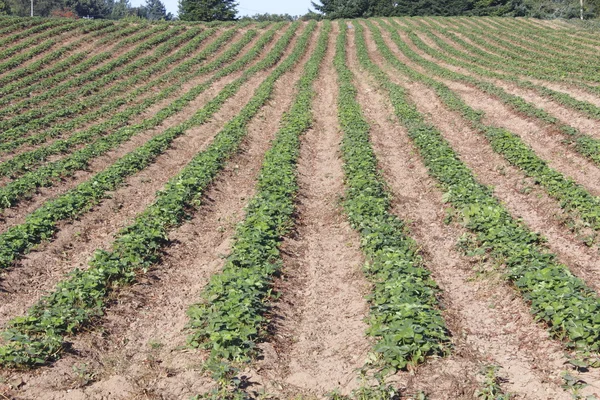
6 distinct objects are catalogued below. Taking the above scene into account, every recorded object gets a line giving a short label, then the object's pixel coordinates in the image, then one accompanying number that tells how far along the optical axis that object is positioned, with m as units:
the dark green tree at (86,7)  110.21
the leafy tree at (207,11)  71.12
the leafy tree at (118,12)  129.62
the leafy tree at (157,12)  161.50
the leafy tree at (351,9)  78.75
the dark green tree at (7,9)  82.47
